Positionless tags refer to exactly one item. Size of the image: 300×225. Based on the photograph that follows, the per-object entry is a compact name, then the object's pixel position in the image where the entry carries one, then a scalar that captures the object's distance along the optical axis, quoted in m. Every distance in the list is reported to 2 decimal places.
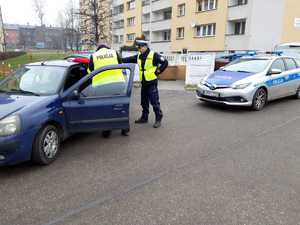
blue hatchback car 3.30
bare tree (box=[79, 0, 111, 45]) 31.28
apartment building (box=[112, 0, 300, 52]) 21.34
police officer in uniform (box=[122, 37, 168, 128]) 5.54
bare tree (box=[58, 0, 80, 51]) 52.03
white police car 6.80
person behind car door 4.46
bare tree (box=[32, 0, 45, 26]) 62.94
